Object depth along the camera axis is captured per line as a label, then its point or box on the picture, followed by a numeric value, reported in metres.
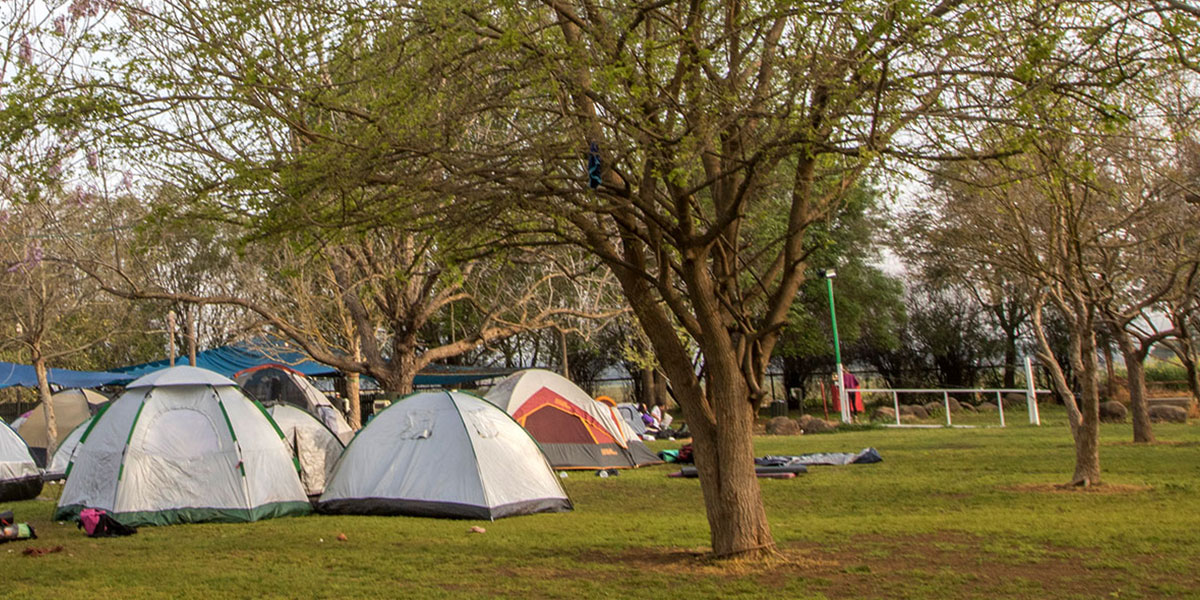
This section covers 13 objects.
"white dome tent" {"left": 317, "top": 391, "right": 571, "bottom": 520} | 11.20
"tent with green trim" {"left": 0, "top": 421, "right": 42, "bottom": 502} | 14.36
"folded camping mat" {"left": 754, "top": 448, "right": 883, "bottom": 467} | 15.49
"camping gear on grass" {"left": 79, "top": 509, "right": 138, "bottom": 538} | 10.22
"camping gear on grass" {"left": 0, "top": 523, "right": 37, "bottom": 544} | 9.98
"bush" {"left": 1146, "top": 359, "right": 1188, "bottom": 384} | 32.78
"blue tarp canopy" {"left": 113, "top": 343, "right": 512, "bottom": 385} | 23.34
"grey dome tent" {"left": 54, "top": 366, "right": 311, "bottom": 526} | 11.24
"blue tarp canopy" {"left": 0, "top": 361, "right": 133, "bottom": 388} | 25.12
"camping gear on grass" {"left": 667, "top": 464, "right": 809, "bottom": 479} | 13.99
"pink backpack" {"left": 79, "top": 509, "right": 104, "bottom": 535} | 10.23
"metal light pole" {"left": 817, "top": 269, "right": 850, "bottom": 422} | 25.03
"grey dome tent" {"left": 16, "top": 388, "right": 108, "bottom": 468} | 22.28
